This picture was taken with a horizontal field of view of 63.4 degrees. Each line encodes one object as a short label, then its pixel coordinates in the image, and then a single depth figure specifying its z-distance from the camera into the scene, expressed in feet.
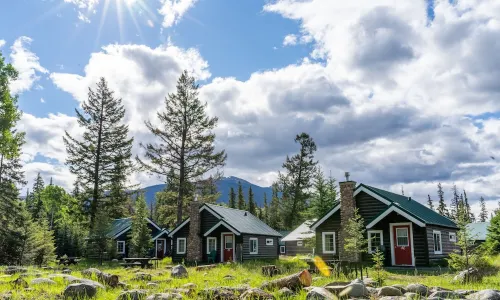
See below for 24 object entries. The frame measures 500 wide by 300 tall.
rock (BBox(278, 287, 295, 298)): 30.56
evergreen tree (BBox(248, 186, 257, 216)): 313.20
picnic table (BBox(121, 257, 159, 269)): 86.94
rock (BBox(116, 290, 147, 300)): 30.43
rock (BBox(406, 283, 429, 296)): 32.65
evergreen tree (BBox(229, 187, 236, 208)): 321.32
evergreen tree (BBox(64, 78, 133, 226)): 140.56
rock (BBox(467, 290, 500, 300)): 26.50
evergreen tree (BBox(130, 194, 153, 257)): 118.52
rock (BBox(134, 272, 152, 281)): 48.74
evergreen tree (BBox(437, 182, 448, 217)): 334.85
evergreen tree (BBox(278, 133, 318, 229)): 191.11
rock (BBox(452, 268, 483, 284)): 44.80
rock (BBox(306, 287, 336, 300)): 26.96
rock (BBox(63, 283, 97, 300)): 31.59
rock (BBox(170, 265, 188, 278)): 54.62
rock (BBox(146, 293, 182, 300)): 28.72
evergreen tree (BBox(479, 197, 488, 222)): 380.99
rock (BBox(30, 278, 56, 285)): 38.63
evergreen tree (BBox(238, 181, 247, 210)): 311.06
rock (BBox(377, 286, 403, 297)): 30.81
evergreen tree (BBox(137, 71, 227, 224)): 128.98
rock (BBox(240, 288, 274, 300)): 29.04
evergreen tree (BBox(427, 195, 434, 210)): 366.22
